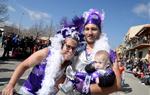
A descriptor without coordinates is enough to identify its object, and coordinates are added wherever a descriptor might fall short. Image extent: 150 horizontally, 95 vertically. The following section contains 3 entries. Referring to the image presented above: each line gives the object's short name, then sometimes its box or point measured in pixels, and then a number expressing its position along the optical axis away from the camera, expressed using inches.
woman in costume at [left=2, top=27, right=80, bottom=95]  48.1
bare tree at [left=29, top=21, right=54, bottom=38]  1308.8
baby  41.6
